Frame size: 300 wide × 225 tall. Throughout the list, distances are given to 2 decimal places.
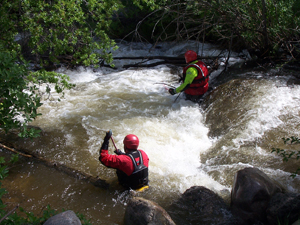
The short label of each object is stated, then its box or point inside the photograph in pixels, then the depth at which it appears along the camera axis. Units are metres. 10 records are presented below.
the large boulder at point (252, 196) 3.03
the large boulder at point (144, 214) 2.88
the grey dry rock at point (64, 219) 2.34
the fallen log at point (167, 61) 9.05
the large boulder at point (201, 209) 3.17
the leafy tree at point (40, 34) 2.75
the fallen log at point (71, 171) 3.89
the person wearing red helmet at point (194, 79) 6.12
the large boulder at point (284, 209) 2.81
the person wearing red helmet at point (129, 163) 3.61
